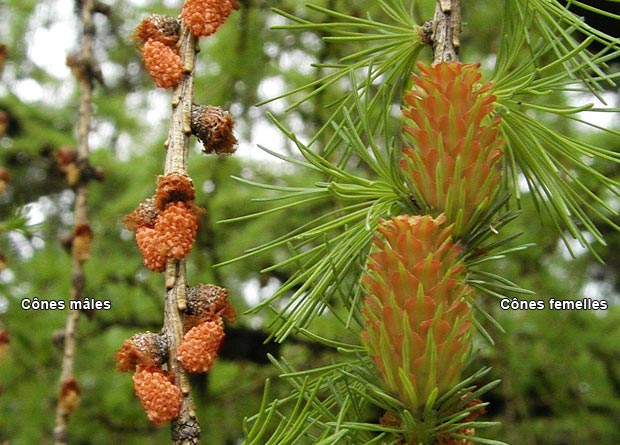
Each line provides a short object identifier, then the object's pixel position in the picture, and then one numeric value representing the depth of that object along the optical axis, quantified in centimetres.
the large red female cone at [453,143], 22
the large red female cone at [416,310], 21
